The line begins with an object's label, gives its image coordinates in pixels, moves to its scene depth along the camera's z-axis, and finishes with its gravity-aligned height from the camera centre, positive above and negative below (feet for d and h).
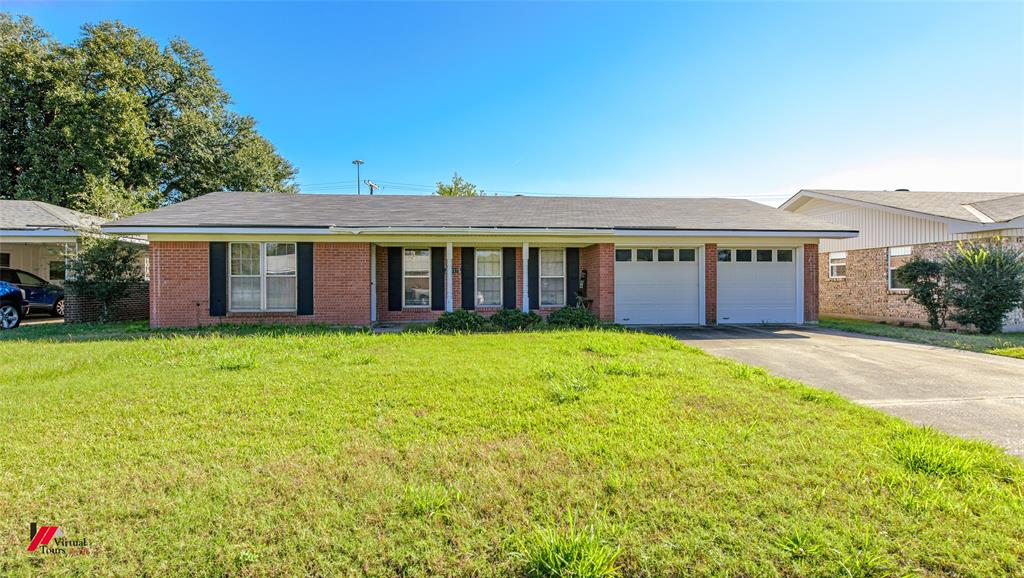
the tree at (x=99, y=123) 71.92 +29.60
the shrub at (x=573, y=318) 36.01 -2.42
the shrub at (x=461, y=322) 34.22 -2.58
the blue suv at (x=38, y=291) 45.32 +0.05
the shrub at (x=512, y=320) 35.76 -2.55
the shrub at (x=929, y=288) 40.34 -0.12
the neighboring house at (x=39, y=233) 44.27 +5.89
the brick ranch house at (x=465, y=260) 36.78 +2.66
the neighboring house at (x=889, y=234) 40.98 +5.26
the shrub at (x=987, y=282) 35.91 +0.34
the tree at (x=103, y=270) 39.14 +1.90
